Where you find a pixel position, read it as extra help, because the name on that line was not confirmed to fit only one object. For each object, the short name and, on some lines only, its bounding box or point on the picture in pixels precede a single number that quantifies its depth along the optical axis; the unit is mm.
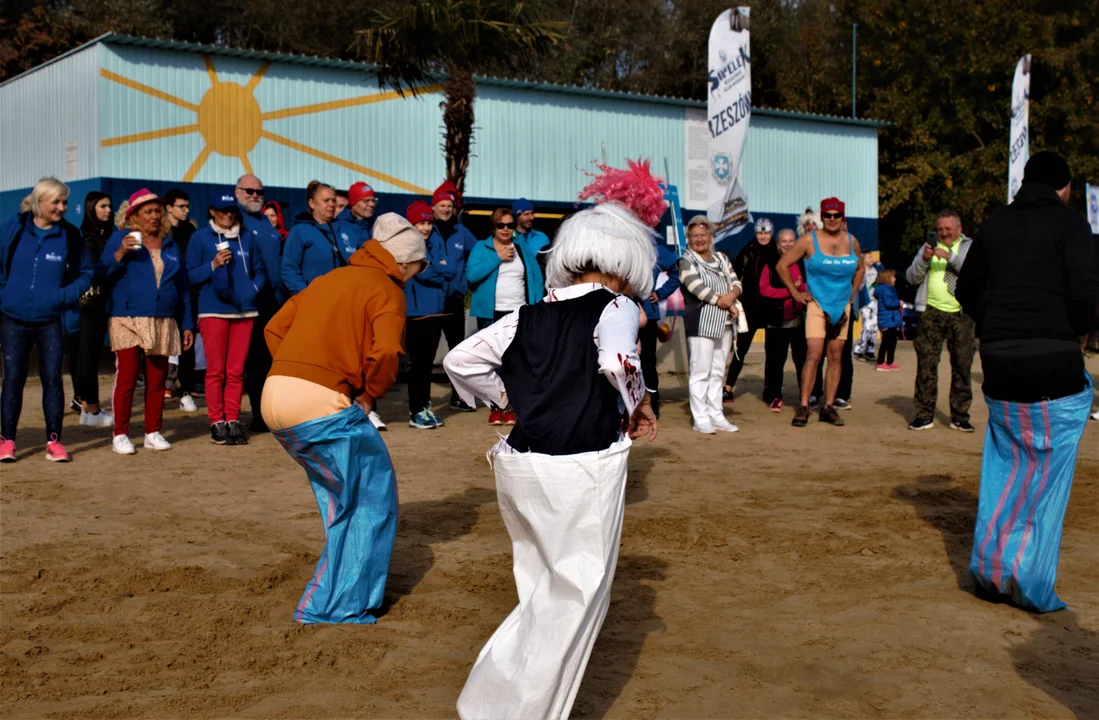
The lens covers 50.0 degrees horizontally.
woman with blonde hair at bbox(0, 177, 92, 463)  8039
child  16406
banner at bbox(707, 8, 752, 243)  15578
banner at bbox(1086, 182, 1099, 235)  21453
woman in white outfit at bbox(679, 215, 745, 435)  9976
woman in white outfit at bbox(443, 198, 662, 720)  3494
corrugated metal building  17625
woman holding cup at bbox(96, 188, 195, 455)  8578
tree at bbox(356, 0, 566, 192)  14812
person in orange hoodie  4680
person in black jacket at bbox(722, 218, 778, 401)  11586
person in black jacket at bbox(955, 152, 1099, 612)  5059
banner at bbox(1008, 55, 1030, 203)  18953
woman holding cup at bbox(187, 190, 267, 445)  9039
